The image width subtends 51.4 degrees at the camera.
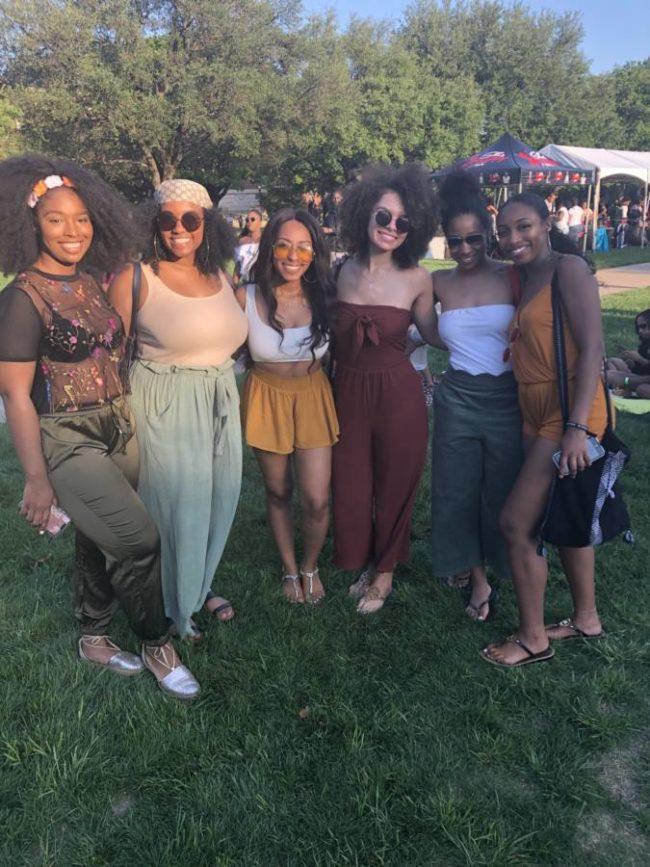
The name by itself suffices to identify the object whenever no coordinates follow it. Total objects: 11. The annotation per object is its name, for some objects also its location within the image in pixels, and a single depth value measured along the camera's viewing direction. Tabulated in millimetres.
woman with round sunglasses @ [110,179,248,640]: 2785
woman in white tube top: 3049
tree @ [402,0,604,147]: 40594
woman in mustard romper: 2617
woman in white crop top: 3139
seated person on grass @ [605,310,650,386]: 6223
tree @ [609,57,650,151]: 45031
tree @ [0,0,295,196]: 25078
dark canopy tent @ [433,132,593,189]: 16812
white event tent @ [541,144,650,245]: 19781
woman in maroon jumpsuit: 3182
